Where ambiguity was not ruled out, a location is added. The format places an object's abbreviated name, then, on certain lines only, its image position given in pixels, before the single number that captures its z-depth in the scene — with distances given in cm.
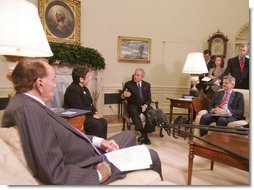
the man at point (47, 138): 96
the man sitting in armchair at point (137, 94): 359
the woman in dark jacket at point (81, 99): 275
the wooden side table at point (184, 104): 367
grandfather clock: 515
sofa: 93
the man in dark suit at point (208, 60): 443
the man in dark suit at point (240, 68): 318
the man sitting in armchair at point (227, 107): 296
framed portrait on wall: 426
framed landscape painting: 511
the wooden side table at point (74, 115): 213
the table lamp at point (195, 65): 371
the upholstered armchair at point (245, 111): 283
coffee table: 166
